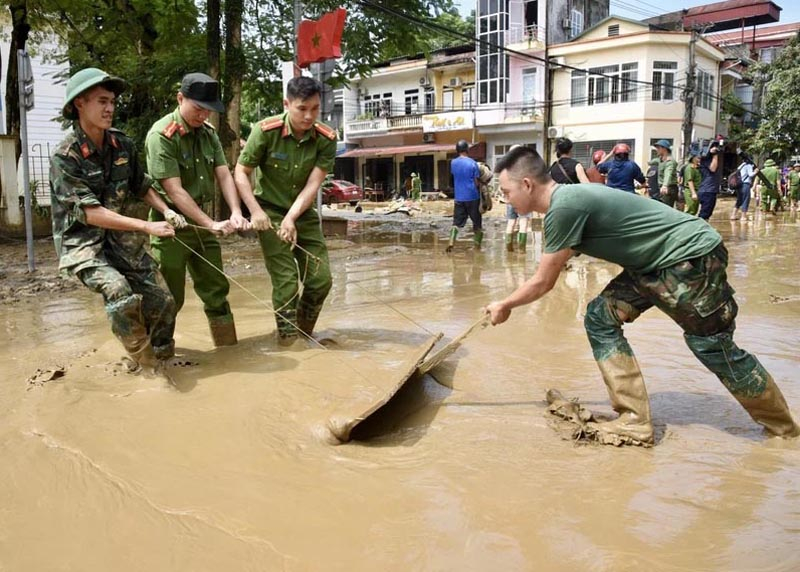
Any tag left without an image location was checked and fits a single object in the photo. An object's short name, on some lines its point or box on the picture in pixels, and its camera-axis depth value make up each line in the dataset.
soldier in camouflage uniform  3.67
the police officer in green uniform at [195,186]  4.16
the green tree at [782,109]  25.14
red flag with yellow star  9.88
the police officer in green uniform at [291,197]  4.54
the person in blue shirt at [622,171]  9.03
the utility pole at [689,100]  28.48
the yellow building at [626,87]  29.36
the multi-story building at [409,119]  35.09
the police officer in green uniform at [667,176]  11.80
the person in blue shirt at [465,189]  10.31
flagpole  10.93
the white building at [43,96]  22.27
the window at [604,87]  29.89
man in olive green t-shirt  3.06
